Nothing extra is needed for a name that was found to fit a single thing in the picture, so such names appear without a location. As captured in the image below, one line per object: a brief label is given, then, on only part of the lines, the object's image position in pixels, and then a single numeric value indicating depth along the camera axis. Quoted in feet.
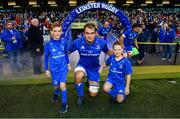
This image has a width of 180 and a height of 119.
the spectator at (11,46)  17.42
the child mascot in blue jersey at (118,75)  10.21
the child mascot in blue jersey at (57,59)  9.94
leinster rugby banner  15.29
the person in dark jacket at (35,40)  15.78
